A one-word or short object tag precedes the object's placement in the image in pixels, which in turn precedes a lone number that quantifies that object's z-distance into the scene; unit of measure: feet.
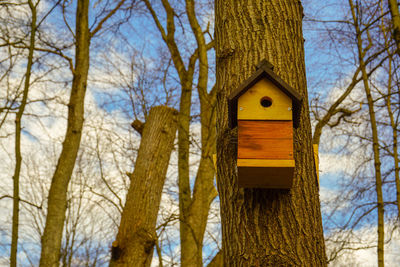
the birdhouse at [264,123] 12.82
